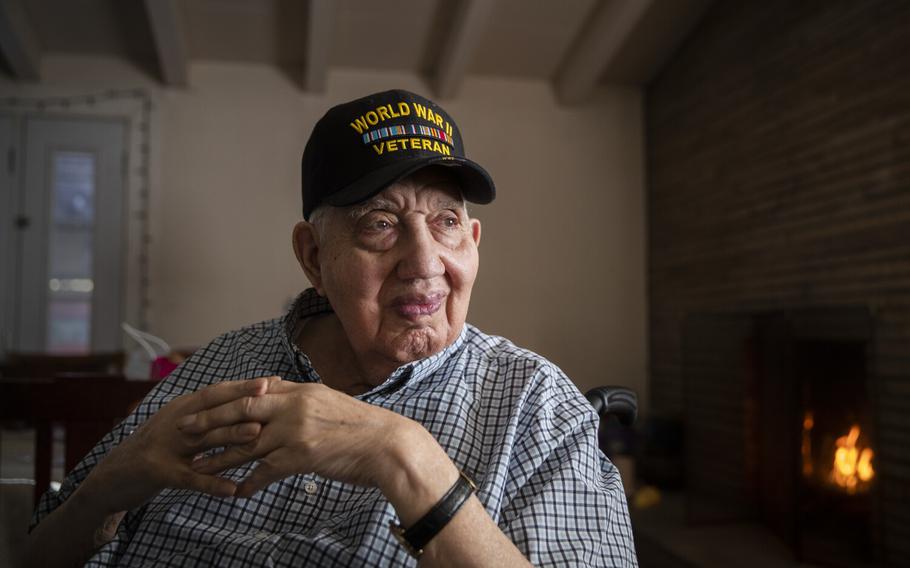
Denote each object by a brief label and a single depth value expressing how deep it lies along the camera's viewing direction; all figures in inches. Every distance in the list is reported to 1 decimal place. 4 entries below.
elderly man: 34.7
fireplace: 130.5
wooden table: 58.0
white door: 196.5
